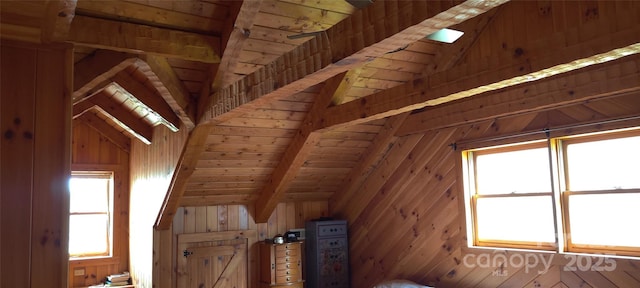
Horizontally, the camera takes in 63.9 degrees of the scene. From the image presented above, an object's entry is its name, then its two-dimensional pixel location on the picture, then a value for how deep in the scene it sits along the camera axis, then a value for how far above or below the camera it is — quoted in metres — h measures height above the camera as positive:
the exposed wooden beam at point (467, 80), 2.29 +0.67
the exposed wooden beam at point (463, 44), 4.41 +1.37
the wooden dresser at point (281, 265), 5.76 -0.71
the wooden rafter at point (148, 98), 4.41 +0.96
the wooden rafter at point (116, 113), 5.52 +1.05
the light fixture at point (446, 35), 2.48 +0.79
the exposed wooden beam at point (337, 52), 1.62 +0.60
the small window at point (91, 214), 6.47 -0.06
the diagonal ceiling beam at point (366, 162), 5.41 +0.43
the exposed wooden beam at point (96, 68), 3.74 +1.03
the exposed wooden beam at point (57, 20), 2.12 +0.80
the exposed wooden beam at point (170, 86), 3.71 +0.93
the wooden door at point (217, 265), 5.59 -0.67
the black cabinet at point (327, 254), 6.00 -0.63
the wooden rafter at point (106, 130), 6.44 +1.00
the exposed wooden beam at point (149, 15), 3.24 +1.28
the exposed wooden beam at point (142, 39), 3.17 +1.11
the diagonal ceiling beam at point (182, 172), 4.41 +0.31
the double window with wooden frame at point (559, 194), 3.81 +0.00
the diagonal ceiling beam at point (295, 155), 4.59 +0.47
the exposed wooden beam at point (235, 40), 3.30 +1.13
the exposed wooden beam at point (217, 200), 5.55 +0.06
